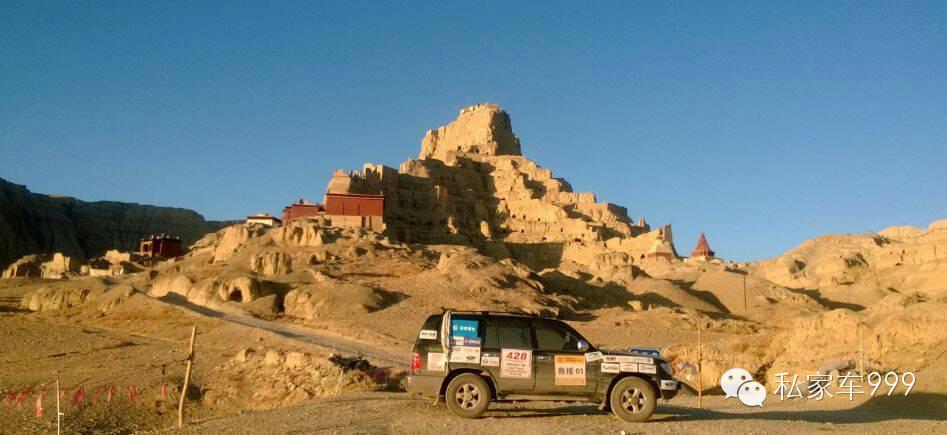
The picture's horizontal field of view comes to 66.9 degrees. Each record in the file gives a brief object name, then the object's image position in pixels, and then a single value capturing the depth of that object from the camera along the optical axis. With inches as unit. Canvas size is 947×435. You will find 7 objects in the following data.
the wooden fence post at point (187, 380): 545.5
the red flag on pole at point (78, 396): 820.0
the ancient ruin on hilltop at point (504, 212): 3142.2
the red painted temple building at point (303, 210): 2687.0
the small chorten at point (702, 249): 3344.0
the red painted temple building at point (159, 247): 2994.6
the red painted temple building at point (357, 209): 2517.2
